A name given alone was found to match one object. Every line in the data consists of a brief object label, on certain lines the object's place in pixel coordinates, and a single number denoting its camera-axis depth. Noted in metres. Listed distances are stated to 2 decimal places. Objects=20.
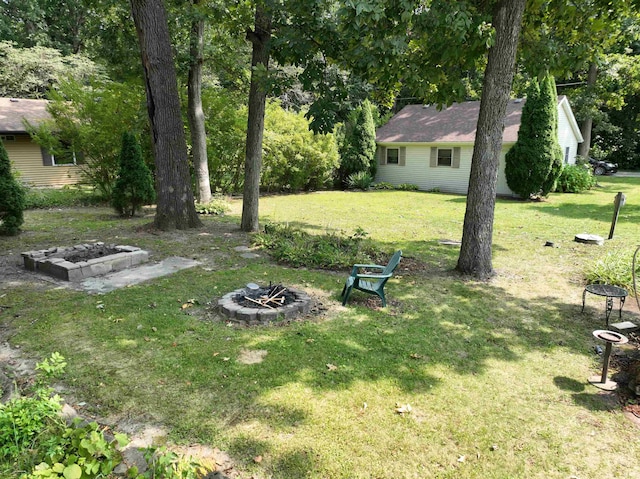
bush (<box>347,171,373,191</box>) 19.98
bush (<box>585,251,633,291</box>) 6.21
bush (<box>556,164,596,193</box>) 17.86
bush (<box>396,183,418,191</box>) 20.31
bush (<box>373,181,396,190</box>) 20.59
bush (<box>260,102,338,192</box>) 16.92
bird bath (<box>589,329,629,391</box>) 3.67
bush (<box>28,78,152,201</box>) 11.89
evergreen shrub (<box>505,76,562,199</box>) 15.30
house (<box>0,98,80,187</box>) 17.23
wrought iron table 4.82
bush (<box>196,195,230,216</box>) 12.44
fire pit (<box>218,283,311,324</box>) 4.78
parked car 26.27
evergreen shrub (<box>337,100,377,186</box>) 20.19
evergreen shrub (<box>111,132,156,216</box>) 10.72
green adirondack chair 5.30
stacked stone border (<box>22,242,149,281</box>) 6.10
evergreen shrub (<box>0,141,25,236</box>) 8.47
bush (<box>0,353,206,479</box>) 2.29
